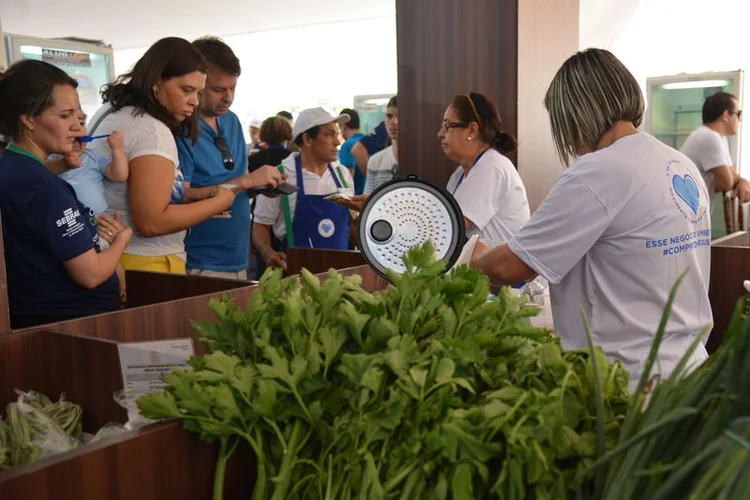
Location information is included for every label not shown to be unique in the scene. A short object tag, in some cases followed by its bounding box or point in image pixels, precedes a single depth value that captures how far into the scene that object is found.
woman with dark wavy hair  2.27
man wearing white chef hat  3.62
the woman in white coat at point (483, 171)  2.73
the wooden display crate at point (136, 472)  0.79
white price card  1.11
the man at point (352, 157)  5.61
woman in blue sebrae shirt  1.78
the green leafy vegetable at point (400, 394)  0.75
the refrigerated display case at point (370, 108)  9.07
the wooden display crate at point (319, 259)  2.62
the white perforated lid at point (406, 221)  1.46
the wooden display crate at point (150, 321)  1.70
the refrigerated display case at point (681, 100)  6.97
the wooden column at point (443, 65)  3.44
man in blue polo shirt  2.79
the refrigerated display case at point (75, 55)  4.47
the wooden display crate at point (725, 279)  2.68
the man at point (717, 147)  5.16
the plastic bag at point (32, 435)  1.25
